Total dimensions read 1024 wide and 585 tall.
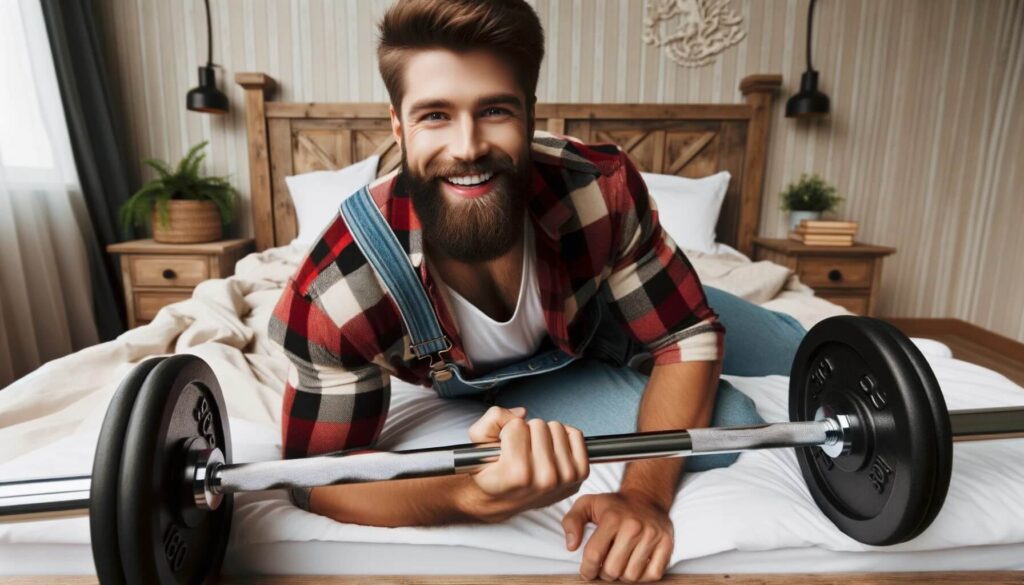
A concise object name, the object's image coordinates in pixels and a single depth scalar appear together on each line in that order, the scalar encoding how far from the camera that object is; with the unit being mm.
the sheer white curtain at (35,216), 2080
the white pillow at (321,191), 2447
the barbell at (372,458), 463
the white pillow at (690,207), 2398
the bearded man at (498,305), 653
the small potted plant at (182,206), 2375
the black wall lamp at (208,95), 2471
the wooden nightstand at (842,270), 2395
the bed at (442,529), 652
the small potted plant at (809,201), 2615
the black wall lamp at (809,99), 2525
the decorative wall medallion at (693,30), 2674
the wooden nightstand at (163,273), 2334
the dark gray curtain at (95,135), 2364
